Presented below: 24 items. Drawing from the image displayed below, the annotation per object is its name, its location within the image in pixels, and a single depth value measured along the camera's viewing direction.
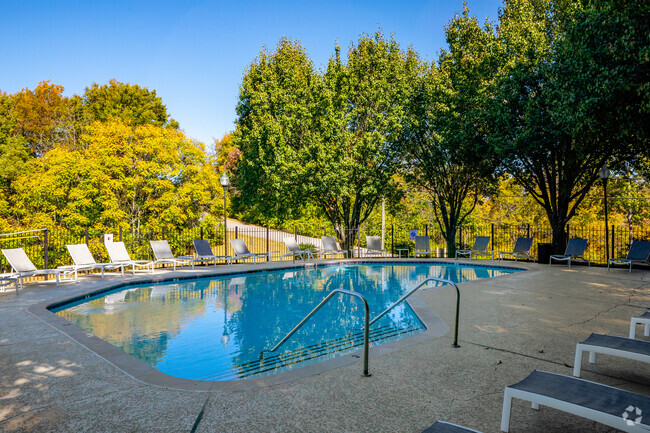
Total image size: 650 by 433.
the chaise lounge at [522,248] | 14.93
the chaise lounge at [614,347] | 3.25
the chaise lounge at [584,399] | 2.15
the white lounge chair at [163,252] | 12.70
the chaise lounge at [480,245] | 16.13
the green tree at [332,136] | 18.62
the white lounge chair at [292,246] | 15.10
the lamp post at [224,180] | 15.37
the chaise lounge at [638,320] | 4.36
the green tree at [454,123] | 15.64
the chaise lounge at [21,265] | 8.82
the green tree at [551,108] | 10.16
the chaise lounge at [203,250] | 13.88
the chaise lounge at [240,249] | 14.41
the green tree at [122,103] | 29.39
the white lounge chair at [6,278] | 8.50
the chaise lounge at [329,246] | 16.76
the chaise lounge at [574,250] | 13.43
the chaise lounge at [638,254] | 11.92
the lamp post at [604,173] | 13.14
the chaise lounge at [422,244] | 17.45
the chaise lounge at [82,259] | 10.22
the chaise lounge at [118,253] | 11.25
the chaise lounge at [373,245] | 17.44
